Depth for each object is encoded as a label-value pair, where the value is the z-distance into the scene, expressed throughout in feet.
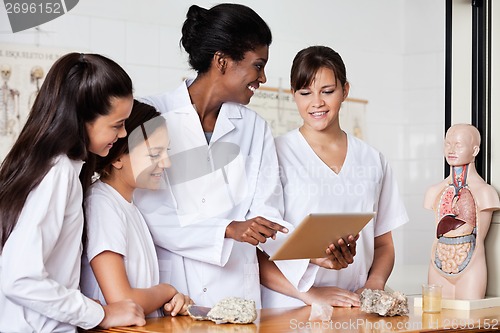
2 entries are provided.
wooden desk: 5.82
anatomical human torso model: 8.16
